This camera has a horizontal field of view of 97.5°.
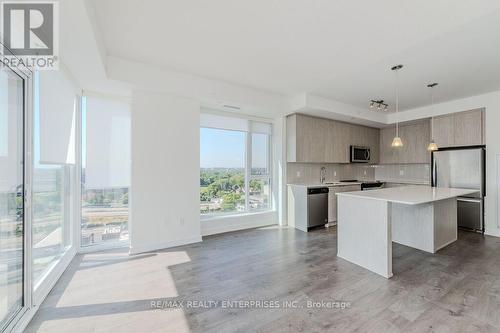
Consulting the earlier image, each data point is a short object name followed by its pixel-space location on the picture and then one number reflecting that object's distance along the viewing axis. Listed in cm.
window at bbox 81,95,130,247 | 340
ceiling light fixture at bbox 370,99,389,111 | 406
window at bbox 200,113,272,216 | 442
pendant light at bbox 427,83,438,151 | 344
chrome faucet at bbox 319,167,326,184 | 555
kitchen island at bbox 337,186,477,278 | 265
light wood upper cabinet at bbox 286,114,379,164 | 481
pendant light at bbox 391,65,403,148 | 319
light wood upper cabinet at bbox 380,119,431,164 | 532
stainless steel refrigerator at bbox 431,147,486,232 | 424
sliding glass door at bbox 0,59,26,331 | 173
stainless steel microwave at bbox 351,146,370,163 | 563
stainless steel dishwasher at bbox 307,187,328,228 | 452
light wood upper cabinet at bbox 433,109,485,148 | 432
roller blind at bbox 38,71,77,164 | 232
